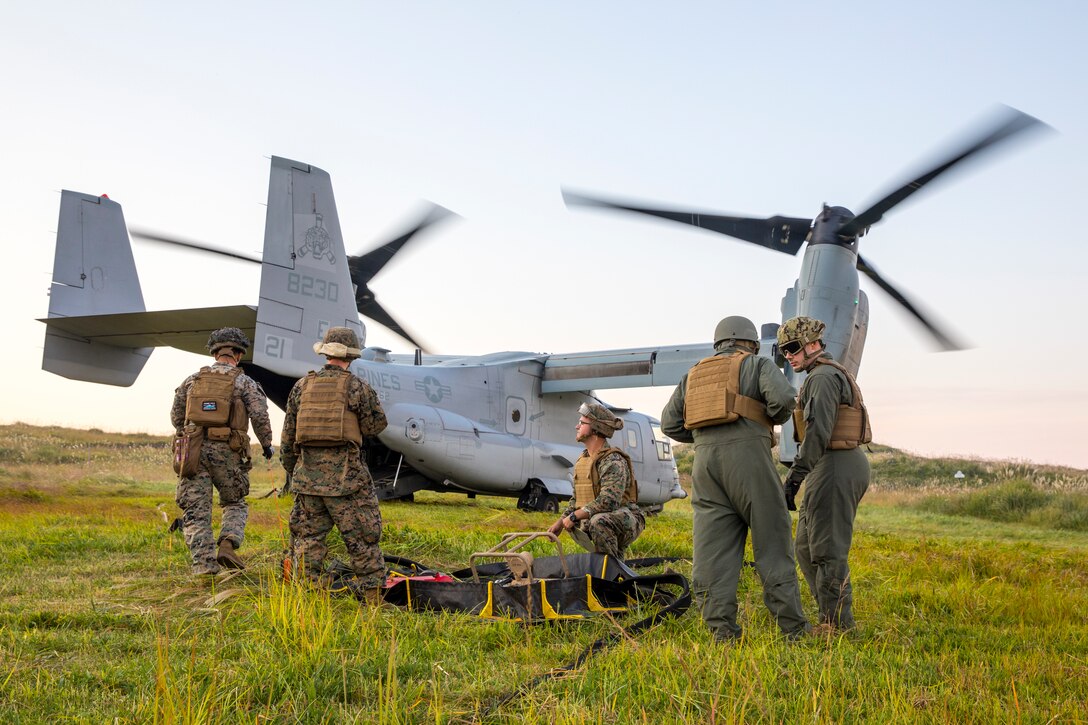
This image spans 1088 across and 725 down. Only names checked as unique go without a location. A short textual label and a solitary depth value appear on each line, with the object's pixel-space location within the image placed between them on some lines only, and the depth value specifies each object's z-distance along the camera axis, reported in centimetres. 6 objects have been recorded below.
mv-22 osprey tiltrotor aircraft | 1268
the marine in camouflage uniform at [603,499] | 684
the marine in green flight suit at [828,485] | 538
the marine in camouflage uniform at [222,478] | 694
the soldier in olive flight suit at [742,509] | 505
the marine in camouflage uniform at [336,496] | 617
